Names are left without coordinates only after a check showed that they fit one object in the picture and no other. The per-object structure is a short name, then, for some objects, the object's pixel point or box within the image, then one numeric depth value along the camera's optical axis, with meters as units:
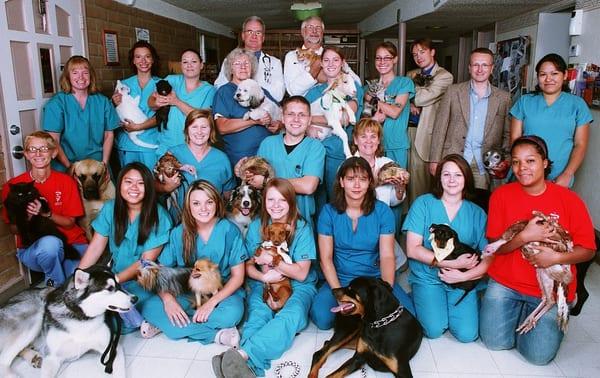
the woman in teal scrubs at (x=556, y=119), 2.92
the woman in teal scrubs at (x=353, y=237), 2.63
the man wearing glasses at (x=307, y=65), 3.32
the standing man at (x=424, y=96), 3.44
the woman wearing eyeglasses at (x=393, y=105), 3.31
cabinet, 7.61
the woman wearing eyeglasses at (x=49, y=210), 2.82
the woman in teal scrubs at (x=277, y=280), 2.31
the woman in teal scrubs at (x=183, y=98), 3.30
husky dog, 2.19
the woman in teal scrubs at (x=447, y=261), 2.54
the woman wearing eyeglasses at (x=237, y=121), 3.13
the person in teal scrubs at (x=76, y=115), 3.21
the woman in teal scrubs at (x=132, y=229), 2.61
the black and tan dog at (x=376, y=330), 2.19
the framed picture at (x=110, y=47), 4.29
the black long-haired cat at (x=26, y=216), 2.76
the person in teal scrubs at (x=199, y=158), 2.92
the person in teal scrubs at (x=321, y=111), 3.14
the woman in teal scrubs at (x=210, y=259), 2.52
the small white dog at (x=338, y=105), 3.10
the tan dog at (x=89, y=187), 3.12
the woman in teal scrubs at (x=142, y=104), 3.55
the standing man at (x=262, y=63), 3.36
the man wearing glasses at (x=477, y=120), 3.12
